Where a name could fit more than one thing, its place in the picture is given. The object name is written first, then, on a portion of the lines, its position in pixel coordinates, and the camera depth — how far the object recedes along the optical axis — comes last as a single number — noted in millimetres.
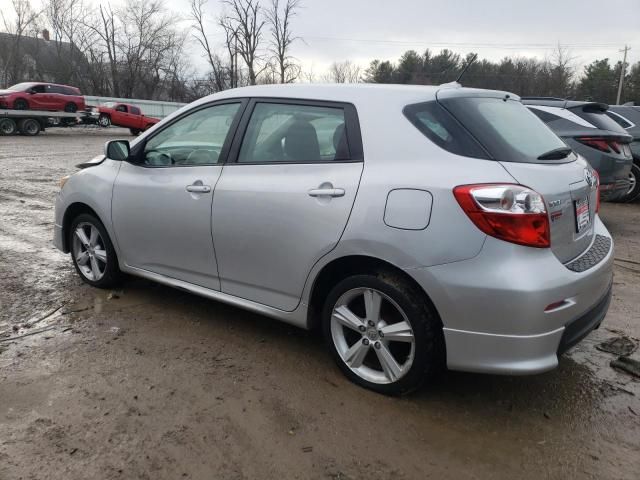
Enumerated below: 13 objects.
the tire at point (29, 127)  23344
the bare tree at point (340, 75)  54875
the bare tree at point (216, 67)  51688
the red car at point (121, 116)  28391
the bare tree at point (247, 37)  48438
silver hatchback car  2443
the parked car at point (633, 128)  8891
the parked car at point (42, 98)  23641
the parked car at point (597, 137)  6770
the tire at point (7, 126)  22439
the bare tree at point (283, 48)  47312
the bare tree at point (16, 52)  46469
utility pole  58000
